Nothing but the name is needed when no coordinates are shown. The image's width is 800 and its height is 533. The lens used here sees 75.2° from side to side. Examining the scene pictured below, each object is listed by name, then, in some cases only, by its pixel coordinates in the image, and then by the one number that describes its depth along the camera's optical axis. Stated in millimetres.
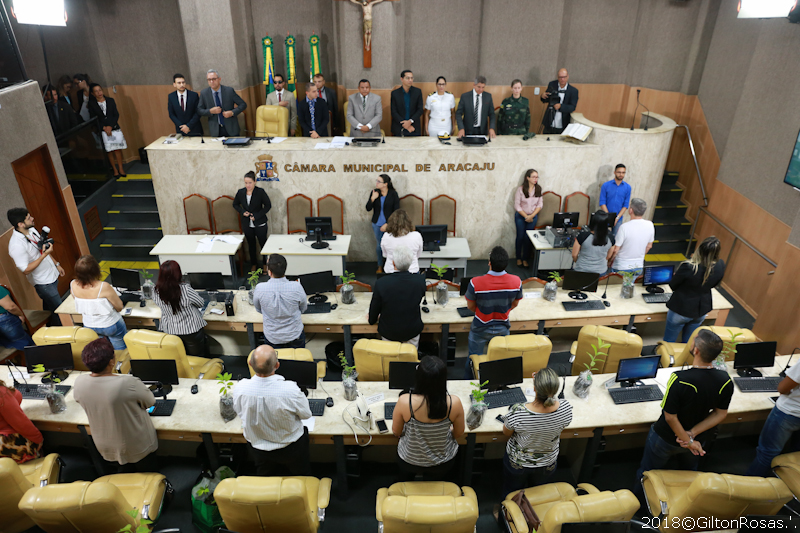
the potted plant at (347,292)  5914
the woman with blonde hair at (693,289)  4988
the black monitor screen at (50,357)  4602
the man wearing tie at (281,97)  9133
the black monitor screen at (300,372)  4324
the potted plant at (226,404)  4234
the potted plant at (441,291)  5824
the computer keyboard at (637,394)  4473
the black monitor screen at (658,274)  5953
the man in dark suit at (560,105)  8883
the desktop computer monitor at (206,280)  5875
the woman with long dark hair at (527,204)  7793
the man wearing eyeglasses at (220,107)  8602
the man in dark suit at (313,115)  8727
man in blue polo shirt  7754
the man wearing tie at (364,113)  8555
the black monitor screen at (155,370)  4406
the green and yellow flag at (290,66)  10328
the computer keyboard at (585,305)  5824
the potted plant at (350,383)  4402
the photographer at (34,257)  5875
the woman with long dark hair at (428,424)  3289
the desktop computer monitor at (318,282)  5750
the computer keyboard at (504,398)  4406
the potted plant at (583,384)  4469
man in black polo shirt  3654
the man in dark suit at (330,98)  8961
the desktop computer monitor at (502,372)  4359
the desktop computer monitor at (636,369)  4512
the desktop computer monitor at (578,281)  5879
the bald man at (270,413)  3523
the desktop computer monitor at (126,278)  5848
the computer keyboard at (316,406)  4311
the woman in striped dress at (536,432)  3422
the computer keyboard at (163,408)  4336
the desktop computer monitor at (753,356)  4729
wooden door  6777
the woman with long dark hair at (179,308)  4855
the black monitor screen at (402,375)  4320
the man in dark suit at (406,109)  8828
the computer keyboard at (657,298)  5968
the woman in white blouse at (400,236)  6113
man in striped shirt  4801
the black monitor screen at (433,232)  7227
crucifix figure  9000
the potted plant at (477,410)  4078
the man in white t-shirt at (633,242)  5988
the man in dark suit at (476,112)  8484
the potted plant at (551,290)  5953
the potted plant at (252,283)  5866
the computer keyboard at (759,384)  4659
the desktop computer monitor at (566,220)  7430
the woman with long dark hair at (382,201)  7332
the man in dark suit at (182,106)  8461
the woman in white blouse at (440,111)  8695
